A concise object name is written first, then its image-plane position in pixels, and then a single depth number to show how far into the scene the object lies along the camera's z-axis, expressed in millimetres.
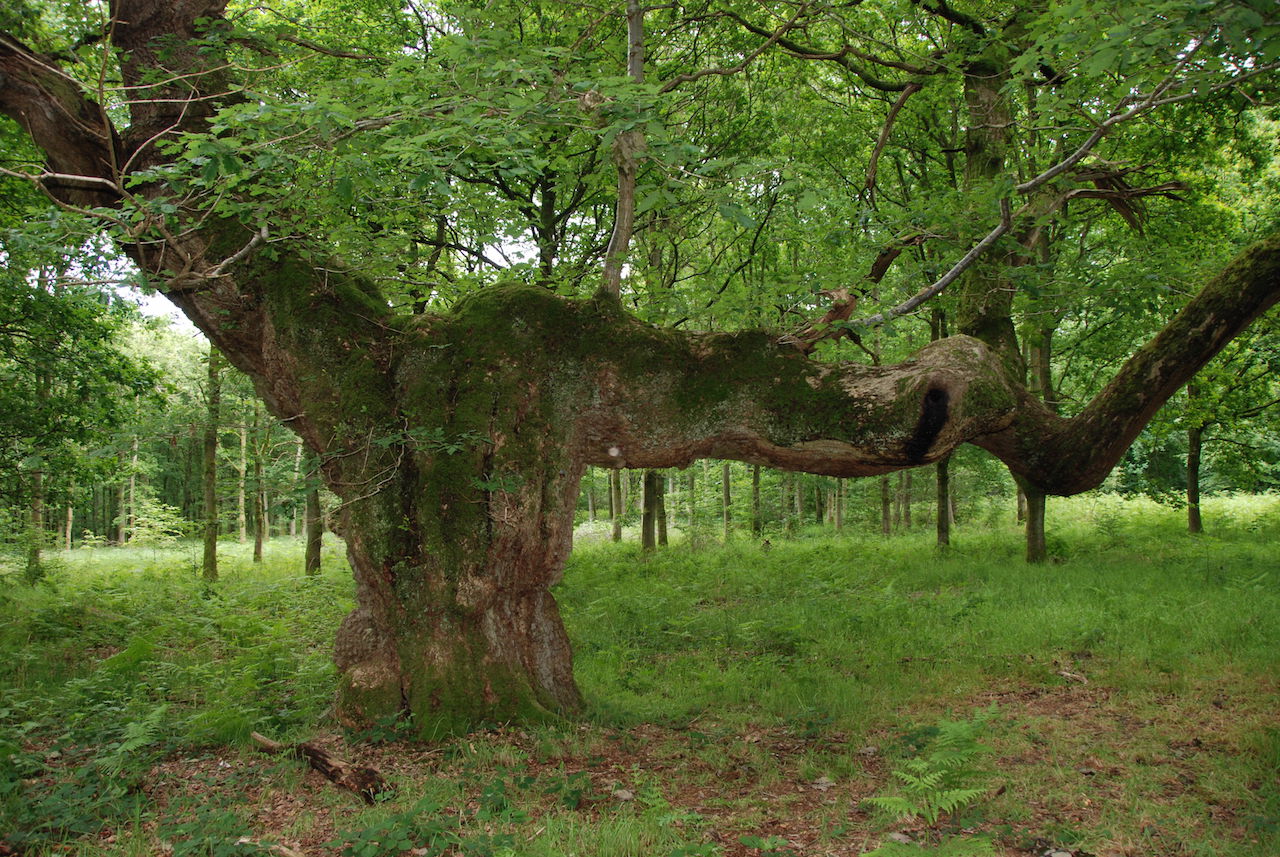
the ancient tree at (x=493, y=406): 5645
